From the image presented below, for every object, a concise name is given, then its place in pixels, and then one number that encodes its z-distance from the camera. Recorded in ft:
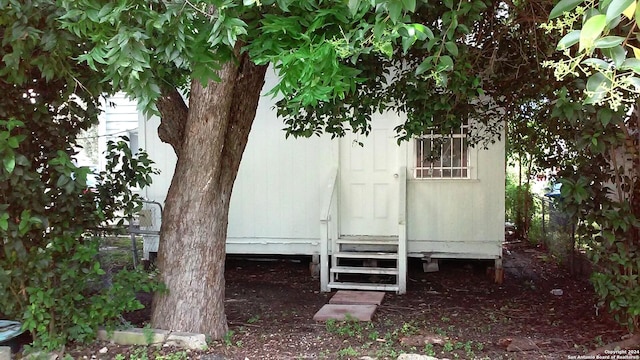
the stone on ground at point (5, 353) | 13.34
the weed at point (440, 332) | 17.84
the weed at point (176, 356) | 13.89
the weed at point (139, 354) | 13.96
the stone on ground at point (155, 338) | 14.78
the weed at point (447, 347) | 15.83
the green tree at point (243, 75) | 9.70
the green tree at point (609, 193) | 13.69
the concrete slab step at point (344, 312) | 20.13
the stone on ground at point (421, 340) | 16.69
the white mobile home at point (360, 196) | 27.45
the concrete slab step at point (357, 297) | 22.79
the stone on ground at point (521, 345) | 15.99
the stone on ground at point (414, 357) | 14.24
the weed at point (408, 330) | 18.12
